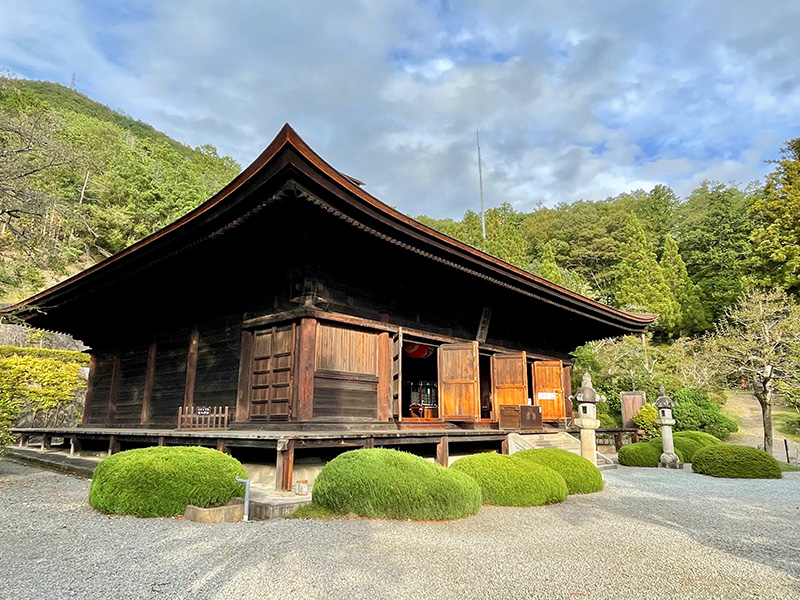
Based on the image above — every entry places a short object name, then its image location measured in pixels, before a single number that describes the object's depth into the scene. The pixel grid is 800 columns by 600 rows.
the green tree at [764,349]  14.75
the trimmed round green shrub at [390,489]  5.28
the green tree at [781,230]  25.31
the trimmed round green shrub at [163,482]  5.06
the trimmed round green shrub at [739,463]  9.94
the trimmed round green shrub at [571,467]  7.55
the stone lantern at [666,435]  11.74
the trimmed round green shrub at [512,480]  6.45
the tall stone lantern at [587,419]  10.36
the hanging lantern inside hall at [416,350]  12.36
